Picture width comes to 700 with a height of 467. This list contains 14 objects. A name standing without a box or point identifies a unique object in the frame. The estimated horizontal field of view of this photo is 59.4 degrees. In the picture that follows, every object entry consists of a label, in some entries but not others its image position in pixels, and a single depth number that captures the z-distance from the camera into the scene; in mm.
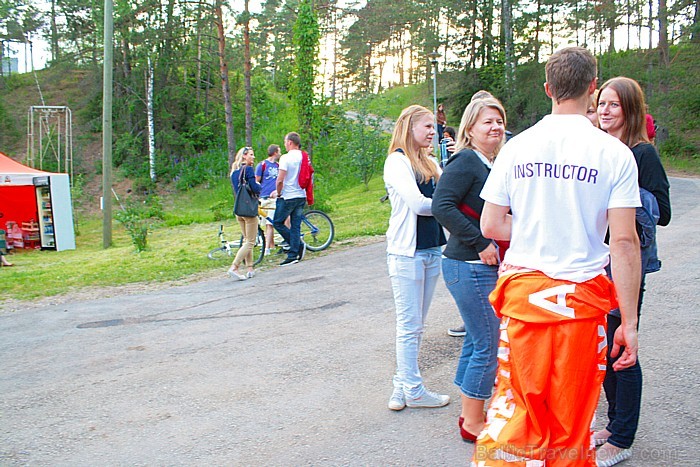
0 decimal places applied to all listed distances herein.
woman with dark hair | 2971
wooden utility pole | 15422
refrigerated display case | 16922
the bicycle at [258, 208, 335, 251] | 10359
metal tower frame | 30734
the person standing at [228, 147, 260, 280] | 8656
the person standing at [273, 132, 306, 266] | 9133
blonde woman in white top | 3742
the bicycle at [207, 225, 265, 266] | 9820
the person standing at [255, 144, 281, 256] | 9938
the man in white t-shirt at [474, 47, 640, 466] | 2148
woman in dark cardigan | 3131
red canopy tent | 16844
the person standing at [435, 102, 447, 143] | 18409
